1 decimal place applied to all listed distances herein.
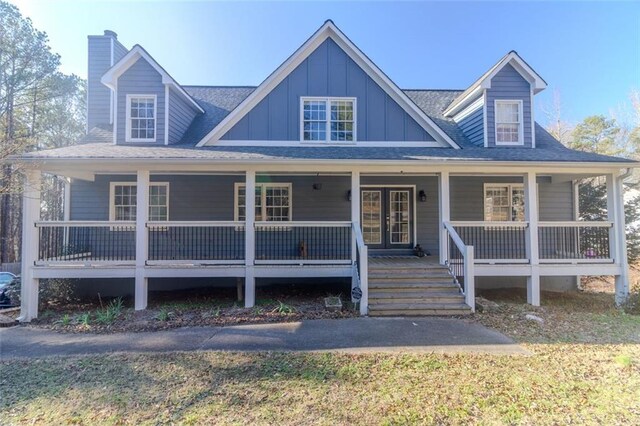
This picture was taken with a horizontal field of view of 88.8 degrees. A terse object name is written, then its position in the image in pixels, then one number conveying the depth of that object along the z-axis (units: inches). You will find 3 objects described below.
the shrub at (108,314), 272.5
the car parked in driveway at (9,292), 359.0
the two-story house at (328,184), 309.6
